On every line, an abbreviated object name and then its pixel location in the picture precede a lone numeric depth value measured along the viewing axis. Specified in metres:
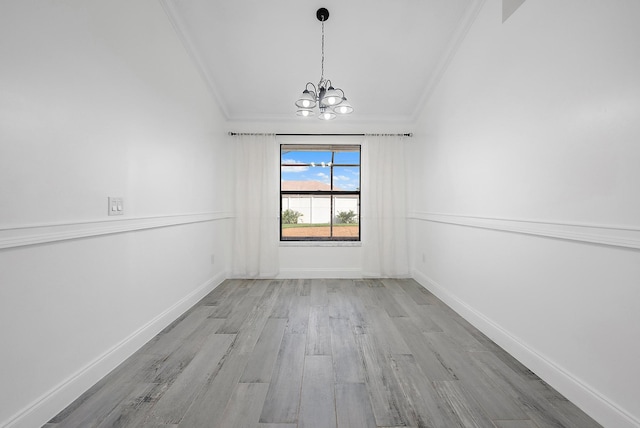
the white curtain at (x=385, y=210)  4.45
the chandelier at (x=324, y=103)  2.41
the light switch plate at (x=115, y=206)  2.02
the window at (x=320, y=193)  4.78
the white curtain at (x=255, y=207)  4.41
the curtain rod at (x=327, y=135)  4.41
